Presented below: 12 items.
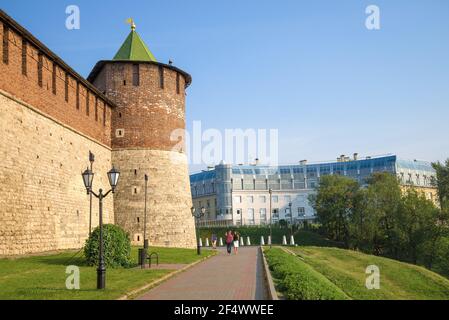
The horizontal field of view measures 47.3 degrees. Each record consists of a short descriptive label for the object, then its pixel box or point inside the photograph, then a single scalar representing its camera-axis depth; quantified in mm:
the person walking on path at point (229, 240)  30641
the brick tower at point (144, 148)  35344
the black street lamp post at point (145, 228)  31969
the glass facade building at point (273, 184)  87750
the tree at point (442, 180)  58325
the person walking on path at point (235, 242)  31391
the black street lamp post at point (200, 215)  28373
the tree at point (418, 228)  46312
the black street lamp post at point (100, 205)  12578
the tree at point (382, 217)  48812
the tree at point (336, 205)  55000
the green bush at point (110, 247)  18734
